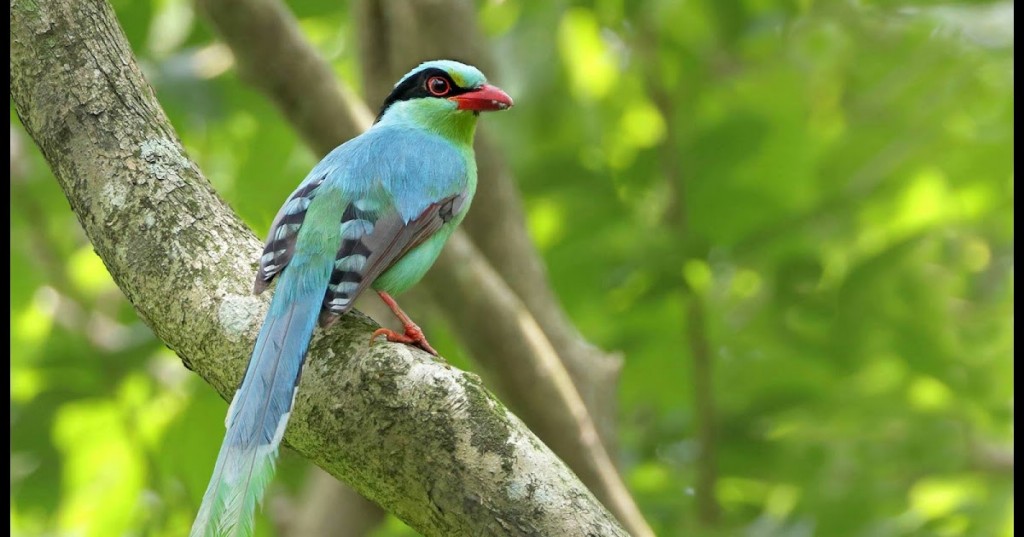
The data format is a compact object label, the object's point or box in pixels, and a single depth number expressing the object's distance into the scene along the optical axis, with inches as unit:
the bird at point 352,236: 203.6
